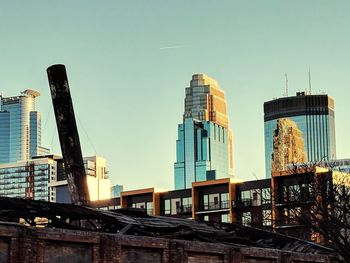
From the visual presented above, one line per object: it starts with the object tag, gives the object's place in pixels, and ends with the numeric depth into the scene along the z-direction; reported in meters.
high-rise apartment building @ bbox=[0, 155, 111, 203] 156.43
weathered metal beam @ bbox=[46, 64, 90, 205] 37.84
